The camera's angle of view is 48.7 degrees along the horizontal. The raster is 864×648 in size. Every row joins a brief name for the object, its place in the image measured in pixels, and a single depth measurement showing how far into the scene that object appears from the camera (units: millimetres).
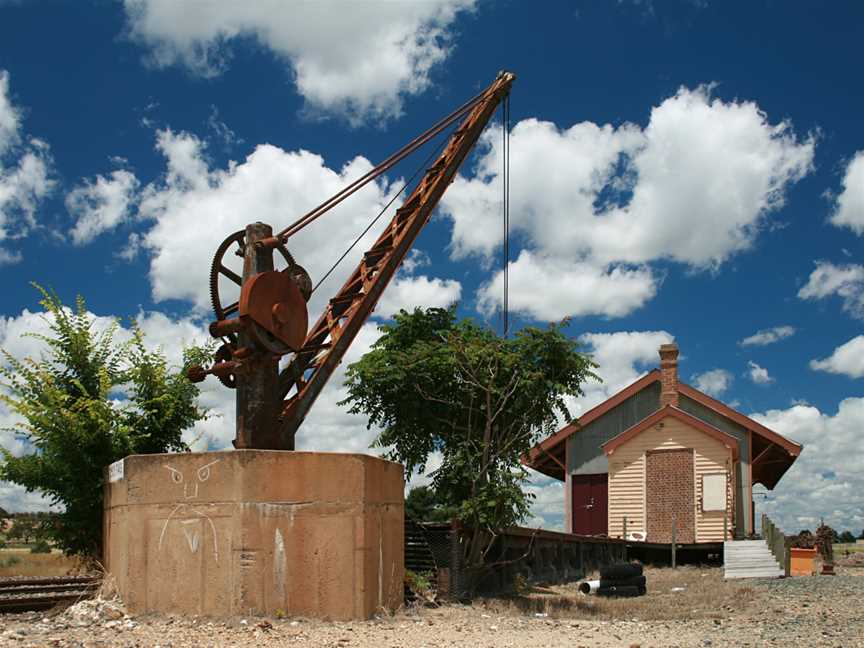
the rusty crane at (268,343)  12125
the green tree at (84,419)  13055
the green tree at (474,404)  16703
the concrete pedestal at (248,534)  10633
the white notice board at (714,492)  27250
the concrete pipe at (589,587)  19188
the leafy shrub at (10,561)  26608
